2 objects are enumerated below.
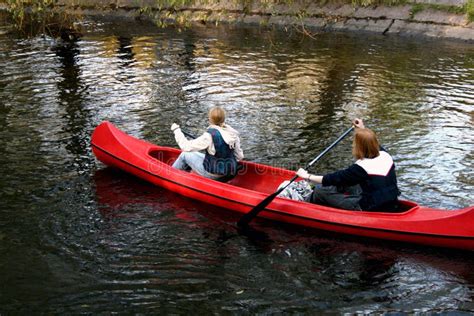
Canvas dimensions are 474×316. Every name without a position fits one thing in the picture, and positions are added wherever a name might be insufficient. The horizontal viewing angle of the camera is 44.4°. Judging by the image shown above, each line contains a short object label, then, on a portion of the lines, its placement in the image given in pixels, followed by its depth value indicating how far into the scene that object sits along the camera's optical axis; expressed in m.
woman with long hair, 6.59
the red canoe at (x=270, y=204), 6.52
